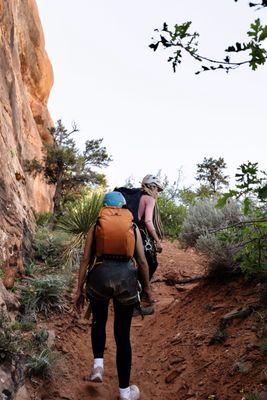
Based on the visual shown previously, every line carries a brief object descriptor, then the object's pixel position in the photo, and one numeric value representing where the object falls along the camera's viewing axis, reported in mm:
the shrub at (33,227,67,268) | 7934
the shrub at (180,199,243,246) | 6806
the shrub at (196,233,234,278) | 5203
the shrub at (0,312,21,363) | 3576
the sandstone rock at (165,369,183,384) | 4191
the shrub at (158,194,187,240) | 13257
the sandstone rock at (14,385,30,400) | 3610
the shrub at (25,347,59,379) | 4059
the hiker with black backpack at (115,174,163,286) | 5551
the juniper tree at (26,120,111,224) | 12867
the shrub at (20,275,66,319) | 5527
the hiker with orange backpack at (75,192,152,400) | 3672
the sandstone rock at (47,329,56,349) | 4811
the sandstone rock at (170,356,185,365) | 4413
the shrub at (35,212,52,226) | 12216
